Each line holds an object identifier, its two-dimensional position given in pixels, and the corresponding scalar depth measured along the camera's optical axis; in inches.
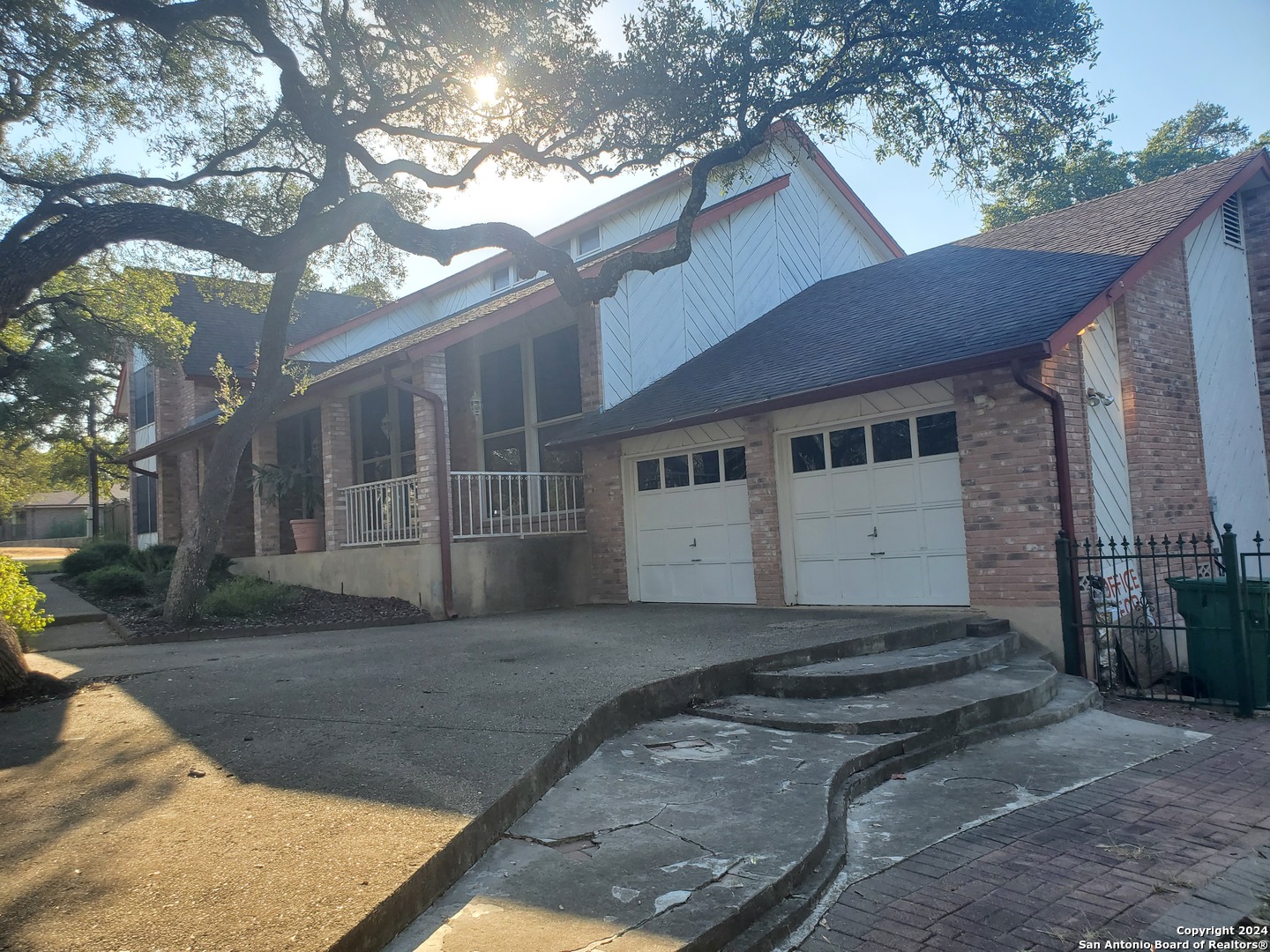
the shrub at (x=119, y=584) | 575.2
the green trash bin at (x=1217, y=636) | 281.1
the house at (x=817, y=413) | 337.7
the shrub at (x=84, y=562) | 759.7
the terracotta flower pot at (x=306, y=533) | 577.3
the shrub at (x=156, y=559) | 629.9
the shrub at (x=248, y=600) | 435.2
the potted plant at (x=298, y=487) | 578.9
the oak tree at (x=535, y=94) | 394.3
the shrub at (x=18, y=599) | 291.1
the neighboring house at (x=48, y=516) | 2196.1
